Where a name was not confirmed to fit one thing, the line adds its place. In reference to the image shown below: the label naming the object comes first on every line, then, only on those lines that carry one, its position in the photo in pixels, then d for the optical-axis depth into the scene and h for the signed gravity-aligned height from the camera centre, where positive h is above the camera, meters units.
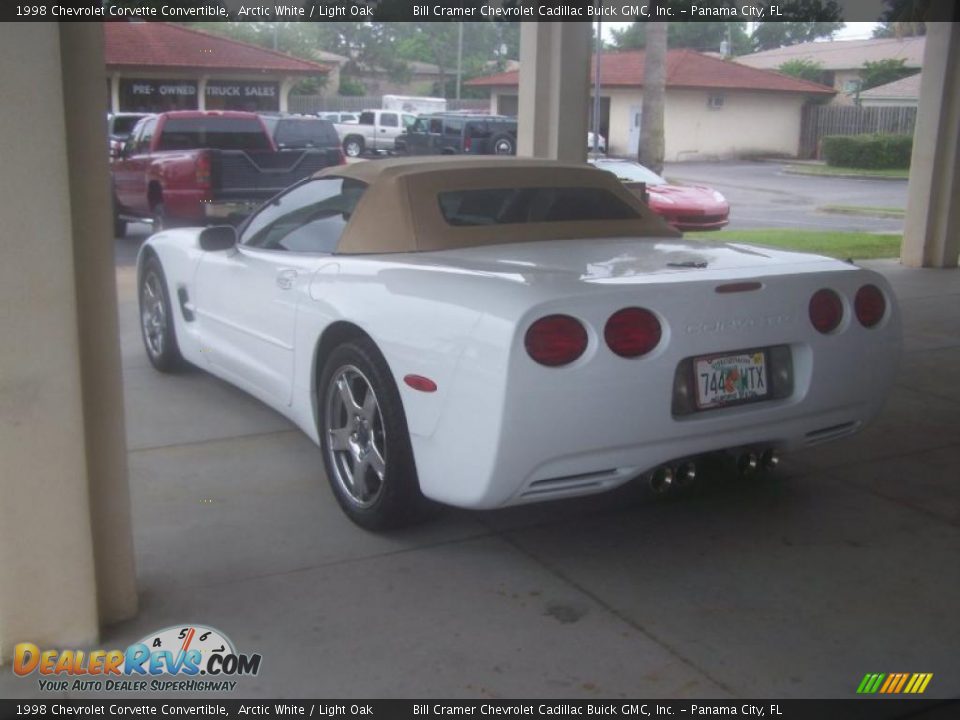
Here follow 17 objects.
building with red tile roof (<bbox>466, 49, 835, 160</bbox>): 43.34 +0.34
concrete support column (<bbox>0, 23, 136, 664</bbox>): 3.17 -0.75
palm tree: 25.92 +0.36
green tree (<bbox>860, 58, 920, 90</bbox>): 51.50 +2.09
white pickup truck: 37.81 -0.90
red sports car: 17.94 -1.45
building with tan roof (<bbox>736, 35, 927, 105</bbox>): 53.49 +3.02
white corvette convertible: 3.74 -0.83
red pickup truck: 14.04 -0.84
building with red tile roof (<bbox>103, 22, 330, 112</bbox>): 25.98 +0.81
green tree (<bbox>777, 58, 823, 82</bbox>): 56.81 +2.31
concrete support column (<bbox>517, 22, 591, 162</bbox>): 9.57 +0.17
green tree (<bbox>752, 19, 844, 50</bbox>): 85.62 +6.32
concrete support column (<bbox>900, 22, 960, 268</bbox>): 12.45 -0.52
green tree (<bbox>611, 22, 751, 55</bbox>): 77.19 +5.49
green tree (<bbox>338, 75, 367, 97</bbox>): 59.28 +0.85
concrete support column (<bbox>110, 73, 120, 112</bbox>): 26.02 +0.19
